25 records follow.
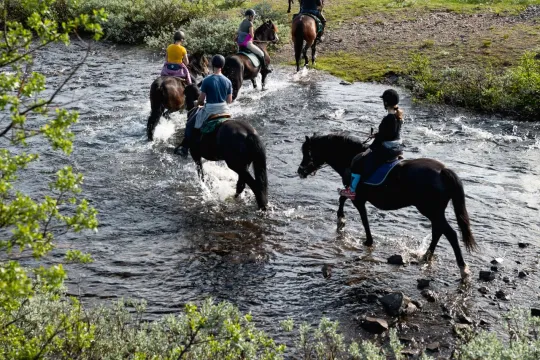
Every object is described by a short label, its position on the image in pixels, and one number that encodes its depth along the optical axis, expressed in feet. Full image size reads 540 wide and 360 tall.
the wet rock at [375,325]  24.53
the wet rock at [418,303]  26.45
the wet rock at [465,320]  24.99
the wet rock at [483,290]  27.30
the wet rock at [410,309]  25.81
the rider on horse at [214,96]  37.45
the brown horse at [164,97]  47.65
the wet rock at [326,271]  29.32
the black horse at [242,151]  36.14
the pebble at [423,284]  27.99
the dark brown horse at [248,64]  56.34
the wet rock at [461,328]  23.81
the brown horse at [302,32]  65.72
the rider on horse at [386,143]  29.73
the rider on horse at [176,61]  49.21
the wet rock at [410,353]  22.91
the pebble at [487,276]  28.37
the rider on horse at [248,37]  57.41
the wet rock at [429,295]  26.89
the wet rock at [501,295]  26.78
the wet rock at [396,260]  30.42
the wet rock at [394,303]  25.61
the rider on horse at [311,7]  68.35
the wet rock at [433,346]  23.26
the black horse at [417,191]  28.35
